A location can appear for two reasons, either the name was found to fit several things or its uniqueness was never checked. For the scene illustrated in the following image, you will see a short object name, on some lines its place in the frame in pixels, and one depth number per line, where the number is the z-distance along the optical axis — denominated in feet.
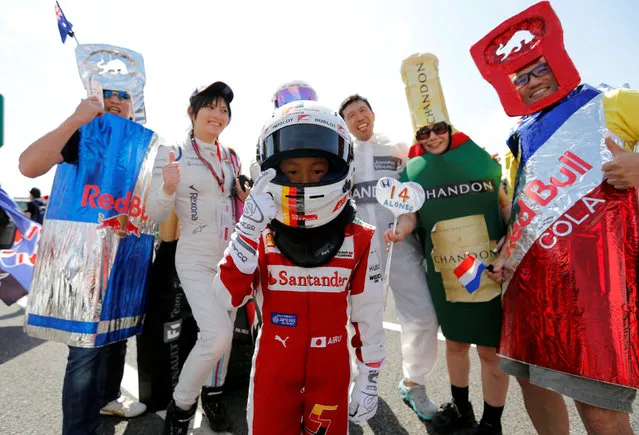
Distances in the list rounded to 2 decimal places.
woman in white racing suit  6.94
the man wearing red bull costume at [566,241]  4.93
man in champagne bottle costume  7.38
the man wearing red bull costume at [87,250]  6.55
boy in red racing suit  4.97
